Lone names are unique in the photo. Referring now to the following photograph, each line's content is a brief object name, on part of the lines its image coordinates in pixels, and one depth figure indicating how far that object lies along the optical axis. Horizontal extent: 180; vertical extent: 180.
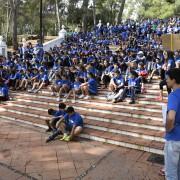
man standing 2.37
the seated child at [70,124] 5.16
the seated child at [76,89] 7.15
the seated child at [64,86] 7.31
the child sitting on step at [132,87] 6.39
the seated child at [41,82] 8.38
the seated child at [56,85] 7.58
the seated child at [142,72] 7.17
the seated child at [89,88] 7.05
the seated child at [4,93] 8.04
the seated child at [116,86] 6.51
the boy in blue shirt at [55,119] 5.52
